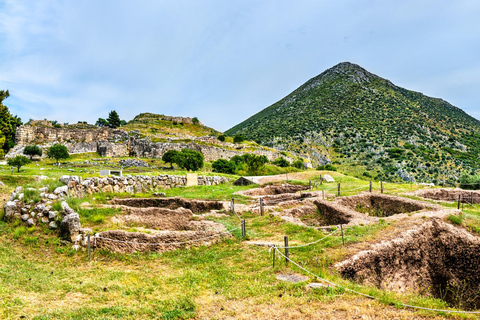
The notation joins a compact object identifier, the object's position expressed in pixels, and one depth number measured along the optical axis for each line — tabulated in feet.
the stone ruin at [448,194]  54.90
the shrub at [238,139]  235.61
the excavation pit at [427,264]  23.86
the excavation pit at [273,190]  70.22
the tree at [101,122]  279.77
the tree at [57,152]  133.08
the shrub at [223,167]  145.89
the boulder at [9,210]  33.32
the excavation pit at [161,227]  28.84
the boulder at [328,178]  87.29
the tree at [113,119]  248.73
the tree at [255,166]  117.70
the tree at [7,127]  135.82
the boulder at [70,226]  29.91
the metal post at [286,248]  24.00
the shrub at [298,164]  181.14
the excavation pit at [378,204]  47.84
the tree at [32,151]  137.16
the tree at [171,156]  134.48
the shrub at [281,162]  187.93
